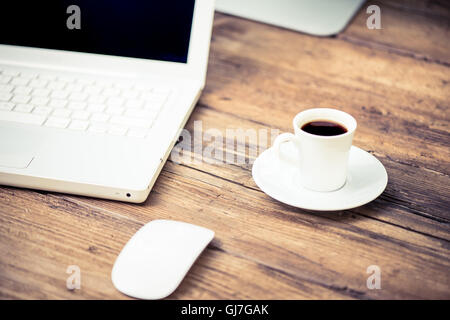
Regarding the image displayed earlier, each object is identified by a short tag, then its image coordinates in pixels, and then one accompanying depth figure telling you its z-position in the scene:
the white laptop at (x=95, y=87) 0.69
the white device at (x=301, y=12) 1.15
